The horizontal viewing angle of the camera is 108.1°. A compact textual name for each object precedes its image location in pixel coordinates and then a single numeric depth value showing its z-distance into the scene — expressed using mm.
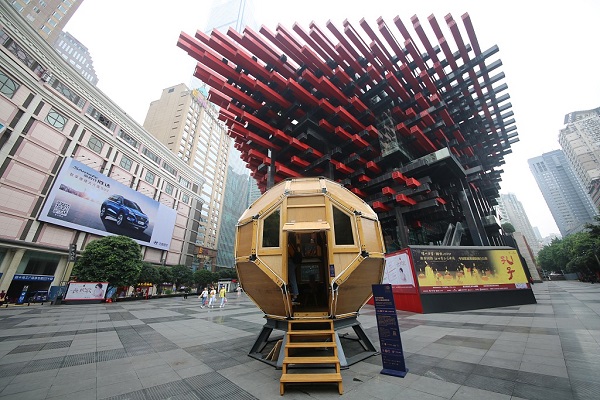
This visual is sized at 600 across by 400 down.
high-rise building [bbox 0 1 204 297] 27141
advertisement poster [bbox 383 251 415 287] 11648
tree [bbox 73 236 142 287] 25094
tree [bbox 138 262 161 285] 33469
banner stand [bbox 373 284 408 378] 4020
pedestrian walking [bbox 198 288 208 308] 18630
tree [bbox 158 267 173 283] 37250
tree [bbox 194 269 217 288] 45794
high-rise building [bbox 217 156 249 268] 75750
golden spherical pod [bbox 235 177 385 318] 4504
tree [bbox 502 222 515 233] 42500
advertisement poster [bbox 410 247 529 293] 11312
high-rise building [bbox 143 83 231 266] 66250
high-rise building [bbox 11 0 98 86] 53469
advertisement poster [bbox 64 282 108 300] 22312
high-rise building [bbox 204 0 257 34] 147262
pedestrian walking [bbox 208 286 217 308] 17588
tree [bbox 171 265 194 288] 42812
